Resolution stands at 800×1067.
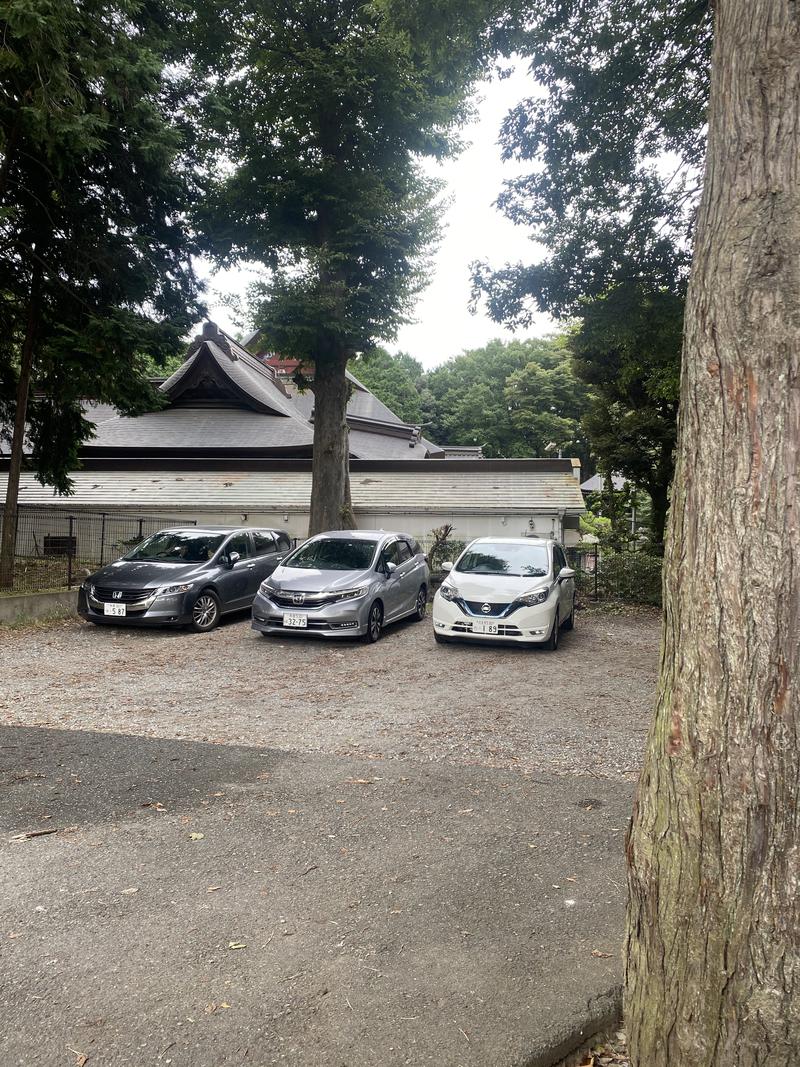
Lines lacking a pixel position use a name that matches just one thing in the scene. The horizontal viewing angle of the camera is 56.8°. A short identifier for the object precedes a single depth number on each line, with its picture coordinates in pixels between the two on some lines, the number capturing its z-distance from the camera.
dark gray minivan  11.68
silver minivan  10.98
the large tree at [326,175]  16.92
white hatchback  10.57
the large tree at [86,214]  11.52
